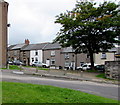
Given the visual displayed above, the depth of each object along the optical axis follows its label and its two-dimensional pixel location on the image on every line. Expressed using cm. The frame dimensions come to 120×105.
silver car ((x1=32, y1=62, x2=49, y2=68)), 4692
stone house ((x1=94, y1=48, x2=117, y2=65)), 4594
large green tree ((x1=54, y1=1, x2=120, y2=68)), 2761
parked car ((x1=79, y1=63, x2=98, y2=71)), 4032
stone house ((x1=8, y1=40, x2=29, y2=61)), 6138
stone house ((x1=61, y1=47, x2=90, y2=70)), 4741
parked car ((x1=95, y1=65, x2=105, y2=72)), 3652
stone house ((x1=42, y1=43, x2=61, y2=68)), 5159
